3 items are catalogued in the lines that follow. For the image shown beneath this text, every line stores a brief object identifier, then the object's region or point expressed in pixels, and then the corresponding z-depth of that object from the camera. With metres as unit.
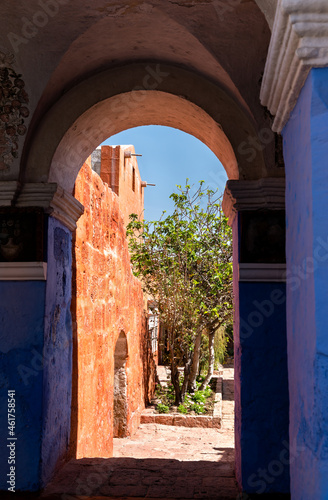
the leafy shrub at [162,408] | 10.02
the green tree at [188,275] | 10.81
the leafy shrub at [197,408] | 9.78
